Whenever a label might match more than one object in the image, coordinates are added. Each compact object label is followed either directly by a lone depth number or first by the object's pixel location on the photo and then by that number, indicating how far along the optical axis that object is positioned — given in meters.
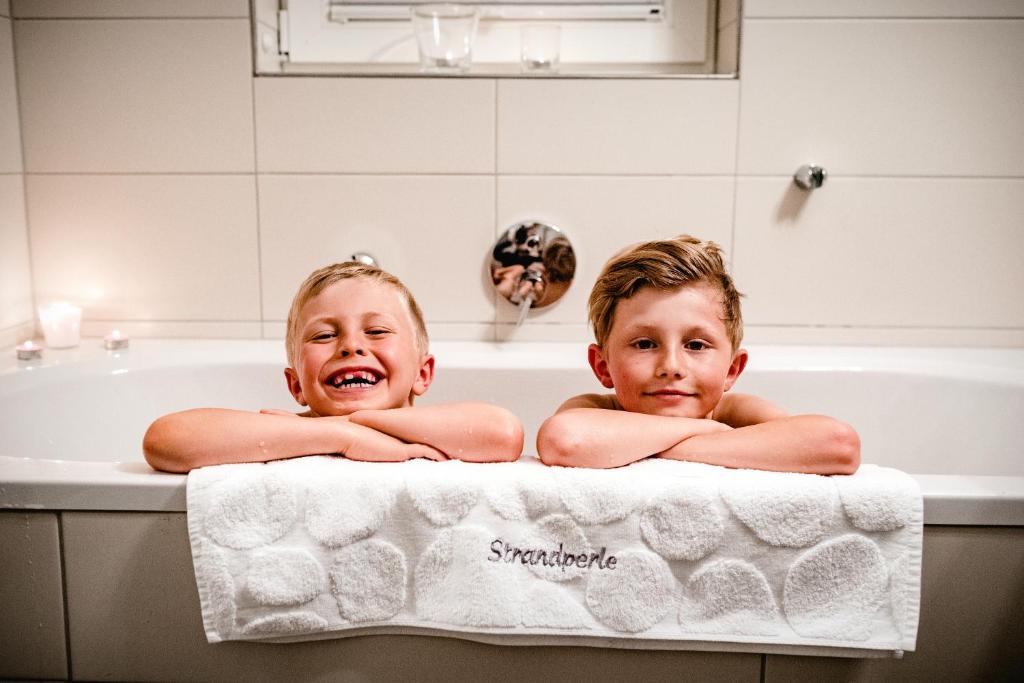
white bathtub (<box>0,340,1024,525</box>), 1.42
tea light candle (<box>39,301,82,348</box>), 1.55
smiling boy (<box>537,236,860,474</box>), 0.86
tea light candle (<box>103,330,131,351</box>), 1.54
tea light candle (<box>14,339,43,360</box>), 1.44
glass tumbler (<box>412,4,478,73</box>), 1.53
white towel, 0.81
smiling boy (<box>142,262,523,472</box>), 0.86
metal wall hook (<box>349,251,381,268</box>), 1.53
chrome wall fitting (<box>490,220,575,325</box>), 1.56
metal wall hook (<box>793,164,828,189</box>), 1.53
